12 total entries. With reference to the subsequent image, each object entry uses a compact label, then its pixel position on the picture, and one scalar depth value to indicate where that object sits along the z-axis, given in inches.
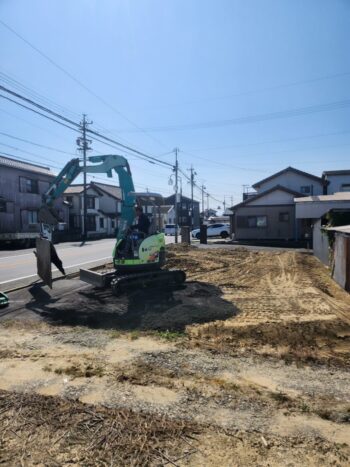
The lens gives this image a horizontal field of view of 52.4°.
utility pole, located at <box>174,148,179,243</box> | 1304.4
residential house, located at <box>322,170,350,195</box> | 1350.0
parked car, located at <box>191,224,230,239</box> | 1594.5
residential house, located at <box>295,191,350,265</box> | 923.4
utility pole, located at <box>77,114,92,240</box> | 1409.9
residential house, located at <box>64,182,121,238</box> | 1769.2
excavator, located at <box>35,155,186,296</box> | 387.9
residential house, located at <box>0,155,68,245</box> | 1187.9
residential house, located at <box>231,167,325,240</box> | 1195.3
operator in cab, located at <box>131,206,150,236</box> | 401.4
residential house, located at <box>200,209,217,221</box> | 4196.1
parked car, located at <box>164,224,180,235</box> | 2251.4
